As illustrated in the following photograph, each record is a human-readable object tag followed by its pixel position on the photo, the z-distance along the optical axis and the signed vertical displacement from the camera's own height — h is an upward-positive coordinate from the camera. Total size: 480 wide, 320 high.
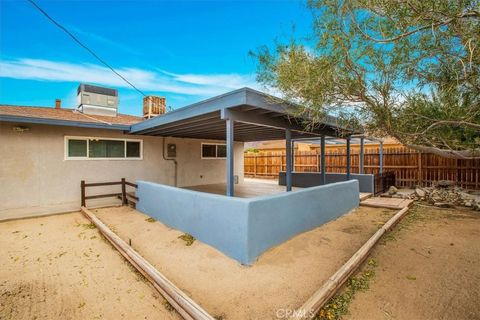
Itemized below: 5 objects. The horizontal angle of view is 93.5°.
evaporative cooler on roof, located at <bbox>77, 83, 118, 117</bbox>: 9.21 +2.40
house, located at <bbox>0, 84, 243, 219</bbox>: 6.00 -0.02
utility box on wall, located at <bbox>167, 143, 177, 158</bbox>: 9.26 +0.31
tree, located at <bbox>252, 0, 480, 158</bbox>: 2.55 +1.34
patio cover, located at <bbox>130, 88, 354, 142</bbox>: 4.31 +0.98
